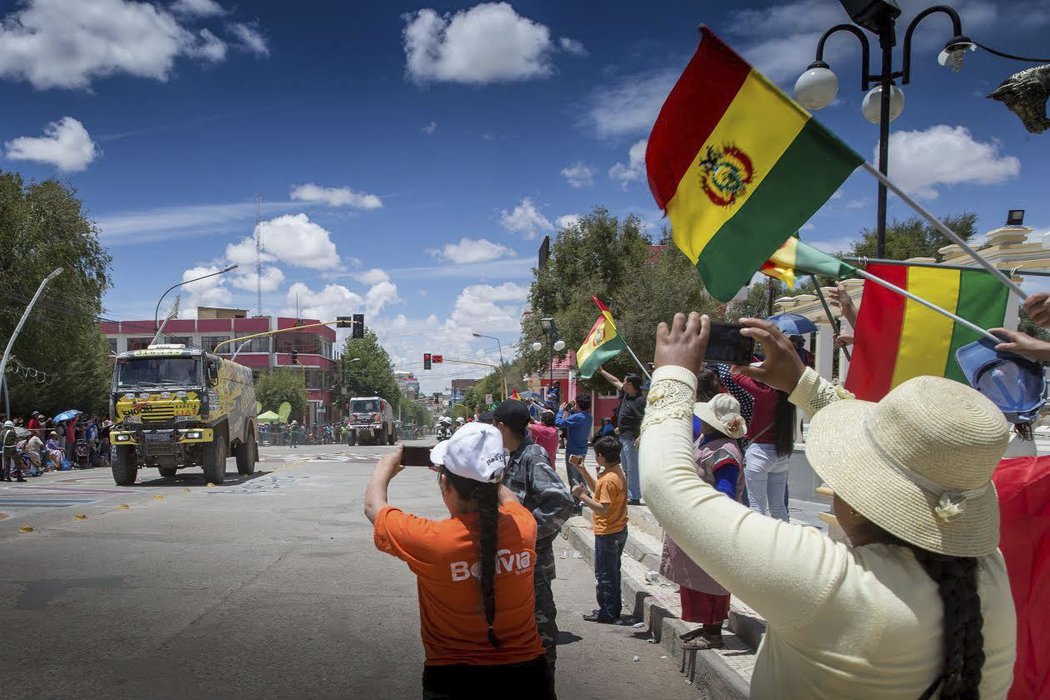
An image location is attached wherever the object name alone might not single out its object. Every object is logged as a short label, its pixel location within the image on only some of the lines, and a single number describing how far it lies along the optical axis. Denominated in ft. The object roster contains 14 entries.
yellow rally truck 56.34
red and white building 247.50
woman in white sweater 5.01
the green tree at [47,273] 90.68
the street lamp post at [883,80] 23.68
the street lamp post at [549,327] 74.74
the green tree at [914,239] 118.83
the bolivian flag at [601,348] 31.42
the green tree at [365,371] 287.89
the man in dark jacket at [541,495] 14.11
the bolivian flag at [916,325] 14.24
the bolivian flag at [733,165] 12.91
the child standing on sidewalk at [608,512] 20.34
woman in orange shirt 9.04
